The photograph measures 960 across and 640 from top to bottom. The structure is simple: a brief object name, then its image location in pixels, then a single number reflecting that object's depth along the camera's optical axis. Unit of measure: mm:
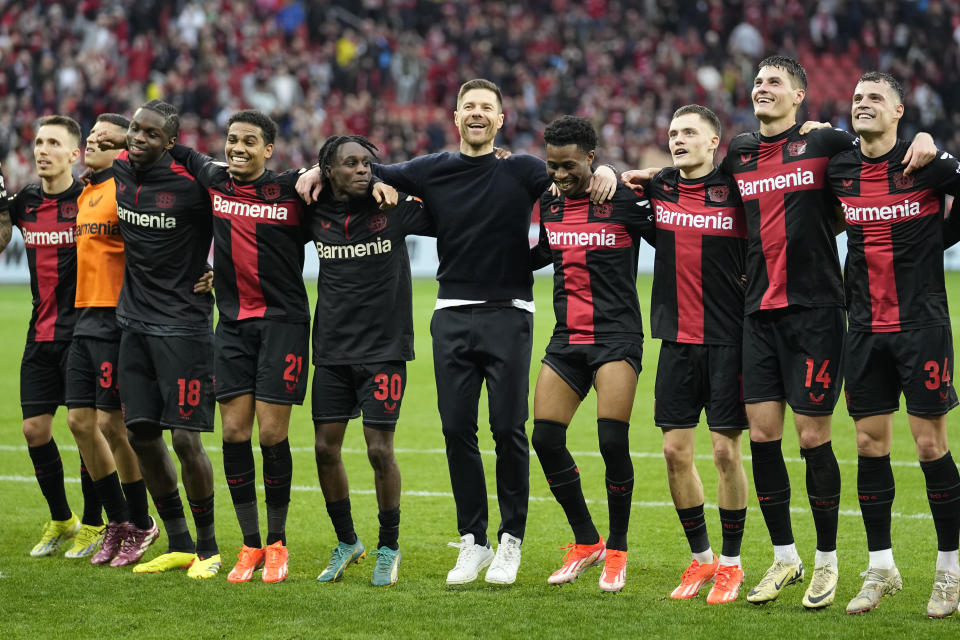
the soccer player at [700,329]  11852
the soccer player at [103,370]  13820
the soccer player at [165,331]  13273
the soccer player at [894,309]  10969
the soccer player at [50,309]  14414
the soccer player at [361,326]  12641
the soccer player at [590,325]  12148
